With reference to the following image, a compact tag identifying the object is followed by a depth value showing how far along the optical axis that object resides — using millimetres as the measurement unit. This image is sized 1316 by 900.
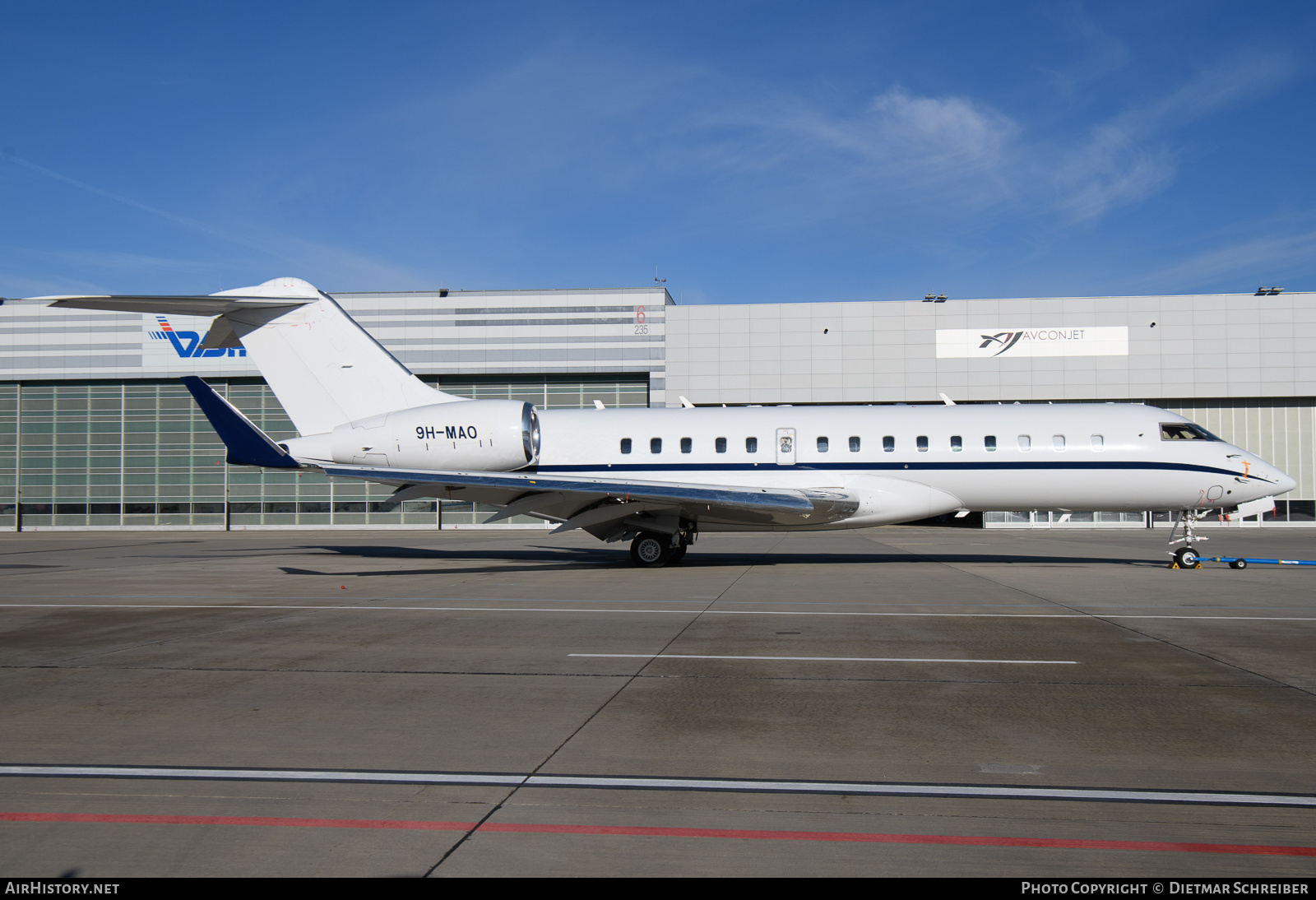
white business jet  17219
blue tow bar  16969
